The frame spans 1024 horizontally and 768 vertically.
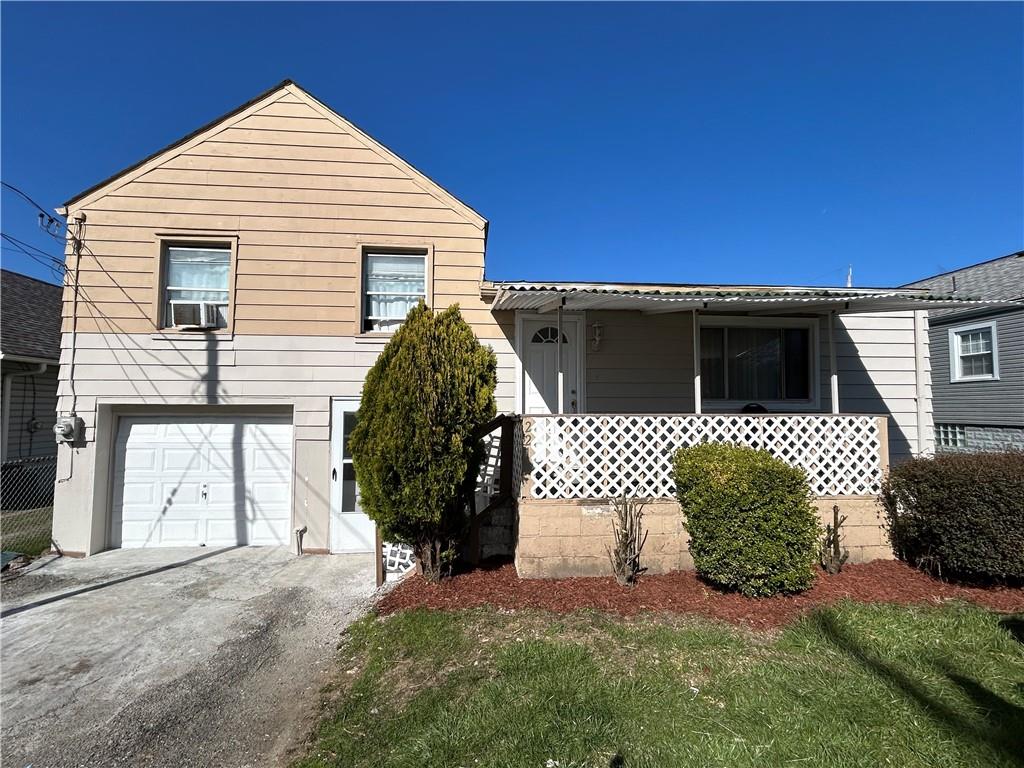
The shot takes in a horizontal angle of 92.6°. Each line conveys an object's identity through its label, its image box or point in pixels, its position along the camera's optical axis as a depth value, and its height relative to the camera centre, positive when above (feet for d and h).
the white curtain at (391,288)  24.00 +5.98
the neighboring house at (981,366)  42.50 +4.41
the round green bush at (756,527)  14.30 -3.41
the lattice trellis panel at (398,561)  18.47 -5.73
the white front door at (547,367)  23.71 +2.12
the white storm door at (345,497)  22.59 -4.08
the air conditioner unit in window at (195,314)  23.18 +4.46
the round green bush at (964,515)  14.70 -3.23
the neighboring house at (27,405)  28.99 +0.16
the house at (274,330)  22.63 +3.80
